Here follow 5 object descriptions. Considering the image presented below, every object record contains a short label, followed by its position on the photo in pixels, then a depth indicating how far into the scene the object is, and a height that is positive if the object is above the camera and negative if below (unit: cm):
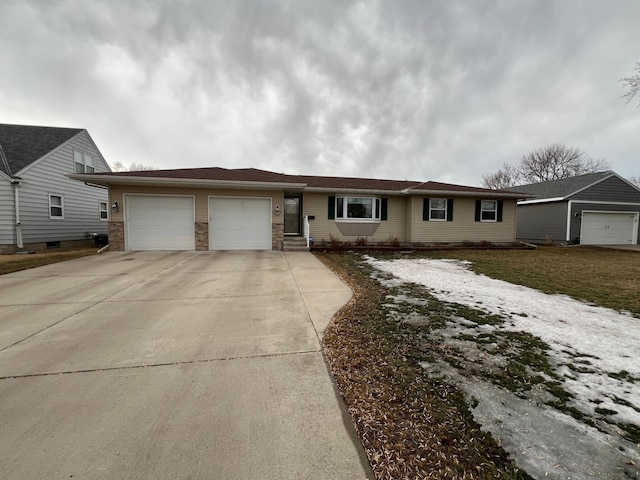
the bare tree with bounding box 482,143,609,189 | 2883 +734
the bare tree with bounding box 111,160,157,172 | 3860 +883
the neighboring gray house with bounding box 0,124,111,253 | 1093 +168
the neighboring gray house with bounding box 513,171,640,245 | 1530 +106
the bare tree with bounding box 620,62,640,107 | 1127 +620
